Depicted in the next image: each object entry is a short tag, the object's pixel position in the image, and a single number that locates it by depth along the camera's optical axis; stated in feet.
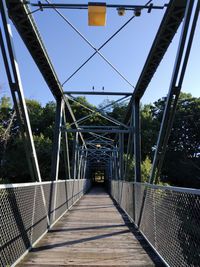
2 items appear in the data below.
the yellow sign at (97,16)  10.63
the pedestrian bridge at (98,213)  7.30
